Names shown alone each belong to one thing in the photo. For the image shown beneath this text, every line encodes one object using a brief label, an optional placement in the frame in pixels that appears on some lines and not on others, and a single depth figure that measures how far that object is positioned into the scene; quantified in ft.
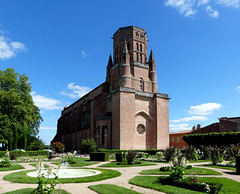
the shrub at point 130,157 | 61.36
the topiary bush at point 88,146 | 105.29
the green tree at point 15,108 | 110.93
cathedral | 117.08
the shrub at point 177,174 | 31.30
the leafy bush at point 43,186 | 22.42
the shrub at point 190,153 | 72.56
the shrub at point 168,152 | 67.79
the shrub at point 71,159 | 64.90
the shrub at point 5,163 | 57.67
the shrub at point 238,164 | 43.75
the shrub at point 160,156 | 77.82
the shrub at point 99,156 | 76.69
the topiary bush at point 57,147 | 114.93
